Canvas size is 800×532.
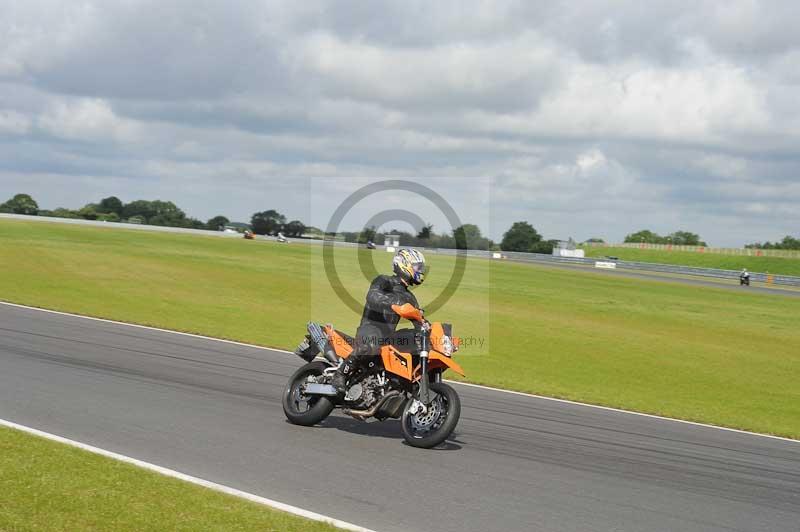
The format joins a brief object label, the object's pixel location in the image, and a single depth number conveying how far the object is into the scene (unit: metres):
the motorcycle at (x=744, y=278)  67.31
